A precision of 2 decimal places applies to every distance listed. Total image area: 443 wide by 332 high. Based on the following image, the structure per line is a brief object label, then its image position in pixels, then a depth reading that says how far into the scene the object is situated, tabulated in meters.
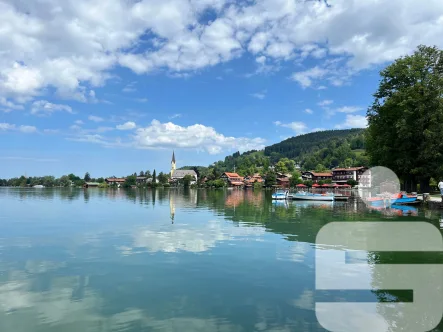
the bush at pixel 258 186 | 164.45
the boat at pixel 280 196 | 62.09
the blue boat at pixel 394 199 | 39.88
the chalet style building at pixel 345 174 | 154.75
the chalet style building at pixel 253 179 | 179.82
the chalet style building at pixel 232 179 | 175.45
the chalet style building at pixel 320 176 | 170.01
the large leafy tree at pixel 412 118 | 38.59
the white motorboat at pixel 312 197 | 58.44
